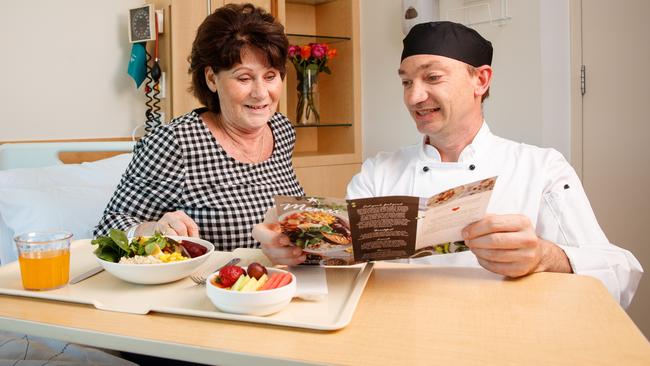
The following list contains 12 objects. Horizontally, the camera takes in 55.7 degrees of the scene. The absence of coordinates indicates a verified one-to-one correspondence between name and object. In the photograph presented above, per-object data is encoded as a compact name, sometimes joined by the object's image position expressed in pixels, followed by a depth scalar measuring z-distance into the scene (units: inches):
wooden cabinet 131.9
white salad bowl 42.8
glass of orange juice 42.8
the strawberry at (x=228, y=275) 38.8
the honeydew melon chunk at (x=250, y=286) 37.9
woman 68.3
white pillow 75.7
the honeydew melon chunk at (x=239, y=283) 38.1
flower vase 132.3
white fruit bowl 36.4
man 56.5
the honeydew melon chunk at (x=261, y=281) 38.5
